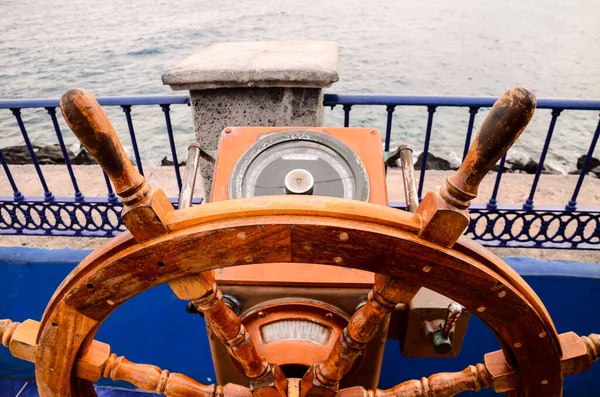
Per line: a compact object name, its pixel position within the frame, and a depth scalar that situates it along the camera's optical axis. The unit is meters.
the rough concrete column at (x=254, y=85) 2.19
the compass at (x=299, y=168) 1.37
